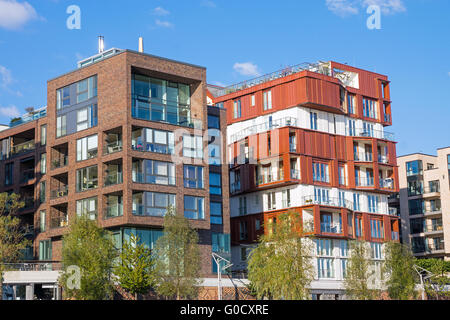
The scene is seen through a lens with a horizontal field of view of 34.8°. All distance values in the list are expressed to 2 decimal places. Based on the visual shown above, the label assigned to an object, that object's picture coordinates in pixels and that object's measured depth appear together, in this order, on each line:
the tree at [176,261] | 55.72
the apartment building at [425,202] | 100.12
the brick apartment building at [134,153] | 60.09
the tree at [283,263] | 56.16
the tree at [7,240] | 58.00
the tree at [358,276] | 63.28
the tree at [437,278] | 77.18
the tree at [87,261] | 51.88
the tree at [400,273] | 69.12
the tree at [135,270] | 55.50
